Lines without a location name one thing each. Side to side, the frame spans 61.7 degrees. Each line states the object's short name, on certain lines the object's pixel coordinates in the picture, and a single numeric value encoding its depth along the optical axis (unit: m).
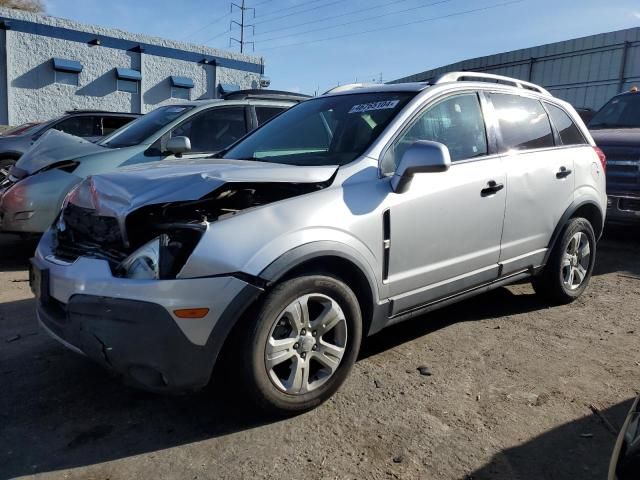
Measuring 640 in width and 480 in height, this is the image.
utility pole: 57.62
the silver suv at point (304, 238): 2.43
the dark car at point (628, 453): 1.53
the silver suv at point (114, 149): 5.43
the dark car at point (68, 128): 9.11
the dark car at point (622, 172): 6.50
